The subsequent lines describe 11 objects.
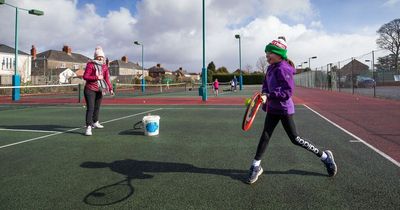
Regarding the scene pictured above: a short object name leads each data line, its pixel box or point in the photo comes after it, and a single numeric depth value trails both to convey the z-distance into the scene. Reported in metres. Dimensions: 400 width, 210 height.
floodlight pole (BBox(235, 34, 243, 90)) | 41.88
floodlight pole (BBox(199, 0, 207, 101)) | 19.62
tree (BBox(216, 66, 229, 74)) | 104.34
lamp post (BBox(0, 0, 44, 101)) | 22.08
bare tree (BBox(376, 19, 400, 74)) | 51.84
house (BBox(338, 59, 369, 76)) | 25.27
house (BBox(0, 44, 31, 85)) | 61.03
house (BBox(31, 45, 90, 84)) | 78.84
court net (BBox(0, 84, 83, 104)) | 30.14
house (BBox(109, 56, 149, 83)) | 101.00
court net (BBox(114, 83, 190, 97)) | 46.00
